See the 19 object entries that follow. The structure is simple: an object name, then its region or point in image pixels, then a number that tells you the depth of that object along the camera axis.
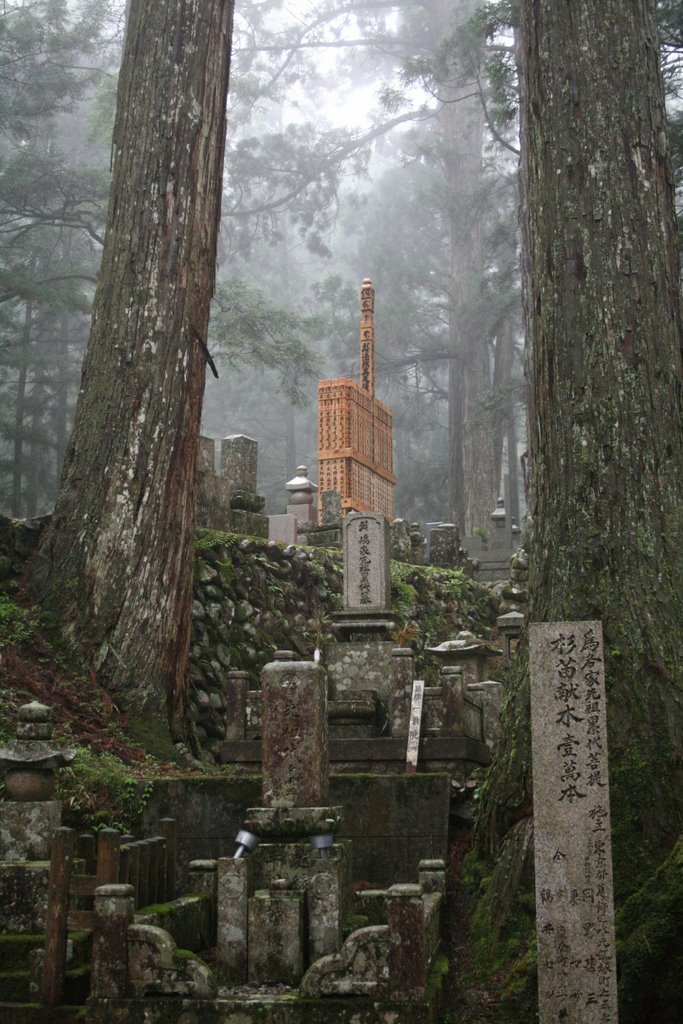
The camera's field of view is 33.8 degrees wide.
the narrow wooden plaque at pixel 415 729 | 9.02
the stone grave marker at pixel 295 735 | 6.01
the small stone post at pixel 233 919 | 5.56
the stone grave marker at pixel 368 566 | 11.67
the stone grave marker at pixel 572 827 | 4.62
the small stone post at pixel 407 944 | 5.00
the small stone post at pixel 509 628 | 12.72
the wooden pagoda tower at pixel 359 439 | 20.36
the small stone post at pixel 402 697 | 9.39
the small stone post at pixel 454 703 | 9.21
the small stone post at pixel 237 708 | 9.34
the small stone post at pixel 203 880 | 6.34
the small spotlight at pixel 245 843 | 5.80
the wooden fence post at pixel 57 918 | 5.22
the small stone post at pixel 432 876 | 6.47
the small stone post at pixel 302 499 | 19.64
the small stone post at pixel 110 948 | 5.16
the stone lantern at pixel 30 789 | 5.94
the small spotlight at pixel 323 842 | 5.77
